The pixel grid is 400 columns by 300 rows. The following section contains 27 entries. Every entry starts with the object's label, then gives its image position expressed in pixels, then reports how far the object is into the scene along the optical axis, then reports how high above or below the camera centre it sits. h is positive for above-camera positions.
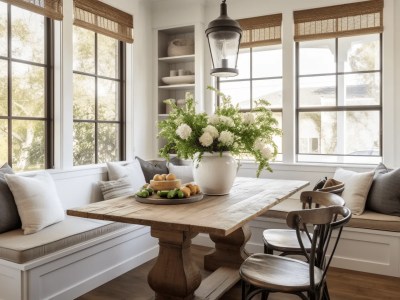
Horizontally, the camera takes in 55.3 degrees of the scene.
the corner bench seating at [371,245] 3.28 -0.91
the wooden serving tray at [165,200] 2.34 -0.36
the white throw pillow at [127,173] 3.99 -0.33
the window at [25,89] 3.26 +0.48
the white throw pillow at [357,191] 3.48 -0.45
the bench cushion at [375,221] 3.25 -0.68
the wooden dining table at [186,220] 1.91 -0.39
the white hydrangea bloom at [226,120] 2.55 +0.15
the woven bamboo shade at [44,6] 3.25 +1.20
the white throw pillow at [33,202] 2.79 -0.45
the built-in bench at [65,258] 2.46 -0.84
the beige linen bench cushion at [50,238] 2.46 -0.67
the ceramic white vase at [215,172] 2.61 -0.20
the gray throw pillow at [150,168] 4.38 -0.30
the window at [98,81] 3.92 +0.68
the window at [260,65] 4.45 +0.93
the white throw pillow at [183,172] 4.28 -0.34
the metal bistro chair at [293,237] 2.47 -0.68
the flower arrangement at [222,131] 2.56 +0.07
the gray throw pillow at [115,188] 3.81 -0.46
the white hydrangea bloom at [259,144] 2.57 -0.01
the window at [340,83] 4.03 +0.65
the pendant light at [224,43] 2.56 +0.68
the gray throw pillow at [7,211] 2.75 -0.50
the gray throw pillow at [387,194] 3.37 -0.46
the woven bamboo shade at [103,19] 3.84 +1.33
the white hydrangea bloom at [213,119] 2.58 +0.16
